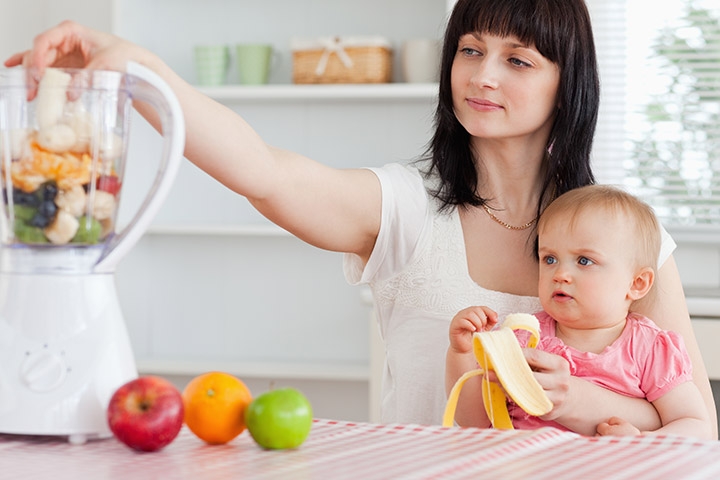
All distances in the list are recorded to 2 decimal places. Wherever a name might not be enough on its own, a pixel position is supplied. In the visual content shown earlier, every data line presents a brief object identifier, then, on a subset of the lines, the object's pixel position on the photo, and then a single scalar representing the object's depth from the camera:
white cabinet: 4.36
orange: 1.61
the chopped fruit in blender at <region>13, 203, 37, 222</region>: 1.62
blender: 1.61
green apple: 1.58
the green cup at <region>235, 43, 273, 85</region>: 4.20
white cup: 4.04
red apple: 1.56
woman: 2.25
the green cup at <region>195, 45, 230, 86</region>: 4.25
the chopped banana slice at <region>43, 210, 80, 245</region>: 1.62
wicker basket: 4.05
